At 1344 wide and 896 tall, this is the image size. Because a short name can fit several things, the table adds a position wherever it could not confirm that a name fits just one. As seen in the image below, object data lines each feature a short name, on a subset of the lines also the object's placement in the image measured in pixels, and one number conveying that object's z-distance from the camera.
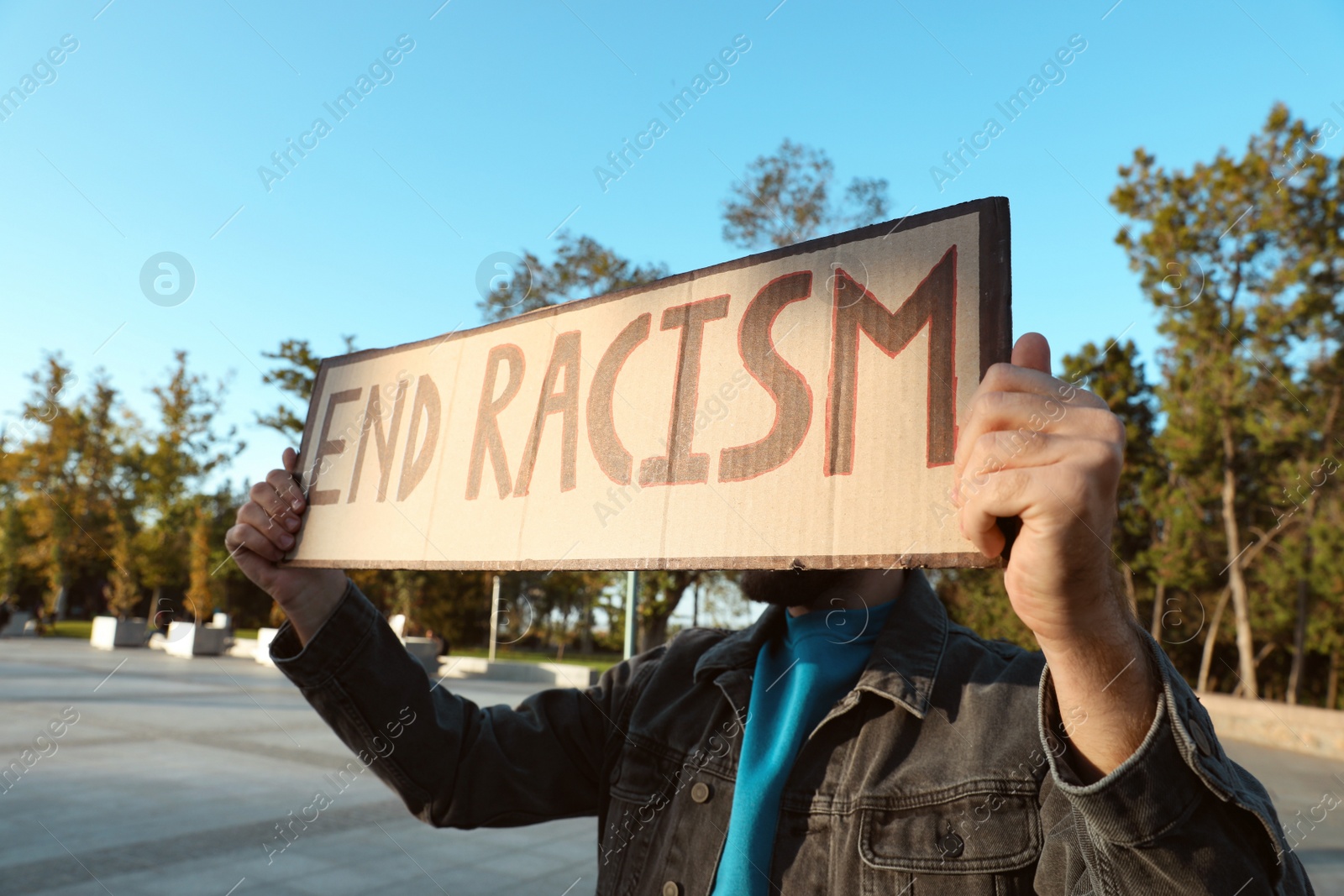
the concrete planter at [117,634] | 20.69
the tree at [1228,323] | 15.55
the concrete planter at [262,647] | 17.73
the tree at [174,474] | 22.39
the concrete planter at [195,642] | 19.47
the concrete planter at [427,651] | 16.82
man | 1.00
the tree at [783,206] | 11.09
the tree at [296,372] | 12.65
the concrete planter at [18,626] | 24.90
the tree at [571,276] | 10.41
